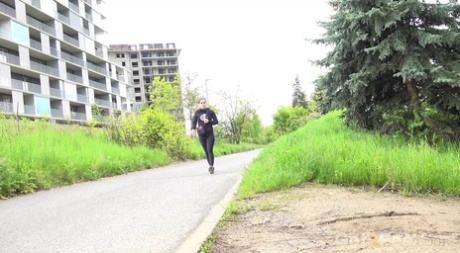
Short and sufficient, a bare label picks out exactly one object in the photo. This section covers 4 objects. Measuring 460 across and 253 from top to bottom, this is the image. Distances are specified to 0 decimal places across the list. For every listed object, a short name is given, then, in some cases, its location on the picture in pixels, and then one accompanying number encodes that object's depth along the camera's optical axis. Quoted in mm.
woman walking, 9977
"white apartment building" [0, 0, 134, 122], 35594
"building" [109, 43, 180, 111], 111250
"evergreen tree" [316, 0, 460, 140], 7355
